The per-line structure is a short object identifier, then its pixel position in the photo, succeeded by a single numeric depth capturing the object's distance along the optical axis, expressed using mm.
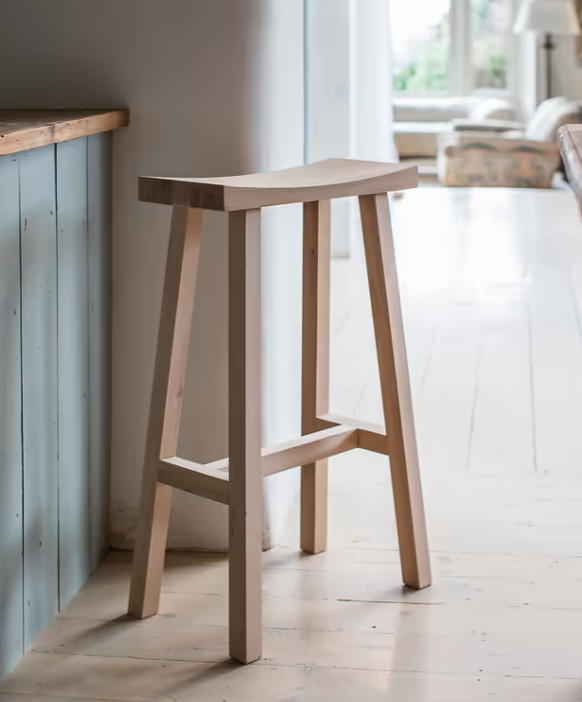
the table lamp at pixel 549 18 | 14666
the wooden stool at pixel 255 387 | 2569
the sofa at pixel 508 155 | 12601
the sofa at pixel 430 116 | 14945
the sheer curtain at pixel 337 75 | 8133
